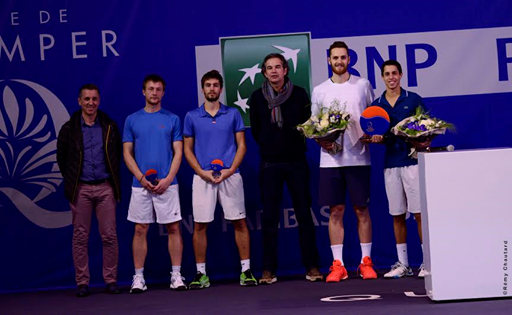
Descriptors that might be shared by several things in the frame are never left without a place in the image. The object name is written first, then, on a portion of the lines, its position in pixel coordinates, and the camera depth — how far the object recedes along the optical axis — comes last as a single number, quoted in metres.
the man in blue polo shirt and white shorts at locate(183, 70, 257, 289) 11.09
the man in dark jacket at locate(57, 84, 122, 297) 10.99
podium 8.17
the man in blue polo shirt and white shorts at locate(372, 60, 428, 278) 10.62
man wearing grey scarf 11.00
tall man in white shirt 10.81
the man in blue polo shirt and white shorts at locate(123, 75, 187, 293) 11.05
